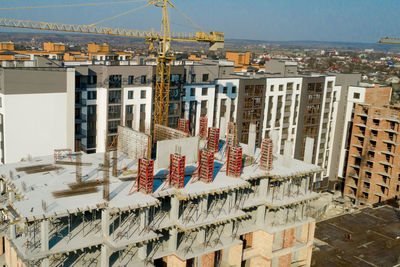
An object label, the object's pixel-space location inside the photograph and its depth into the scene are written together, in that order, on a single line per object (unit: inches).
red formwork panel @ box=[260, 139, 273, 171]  2204.7
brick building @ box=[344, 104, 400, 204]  4153.5
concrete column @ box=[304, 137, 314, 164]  2431.1
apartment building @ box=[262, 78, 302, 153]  4247.0
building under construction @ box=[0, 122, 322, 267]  1673.2
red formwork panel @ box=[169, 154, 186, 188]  1844.2
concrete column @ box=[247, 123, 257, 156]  2438.5
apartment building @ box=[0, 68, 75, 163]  2819.9
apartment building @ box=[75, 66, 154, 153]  3235.7
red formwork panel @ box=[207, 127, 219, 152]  2431.3
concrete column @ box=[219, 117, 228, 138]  2828.2
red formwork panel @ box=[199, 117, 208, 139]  2632.9
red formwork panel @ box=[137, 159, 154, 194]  1756.9
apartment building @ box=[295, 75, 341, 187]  4488.2
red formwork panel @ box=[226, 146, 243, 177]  2068.2
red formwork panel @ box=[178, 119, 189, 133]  2573.8
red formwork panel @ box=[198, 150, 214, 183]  1947.6
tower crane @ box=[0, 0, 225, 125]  3393.2
